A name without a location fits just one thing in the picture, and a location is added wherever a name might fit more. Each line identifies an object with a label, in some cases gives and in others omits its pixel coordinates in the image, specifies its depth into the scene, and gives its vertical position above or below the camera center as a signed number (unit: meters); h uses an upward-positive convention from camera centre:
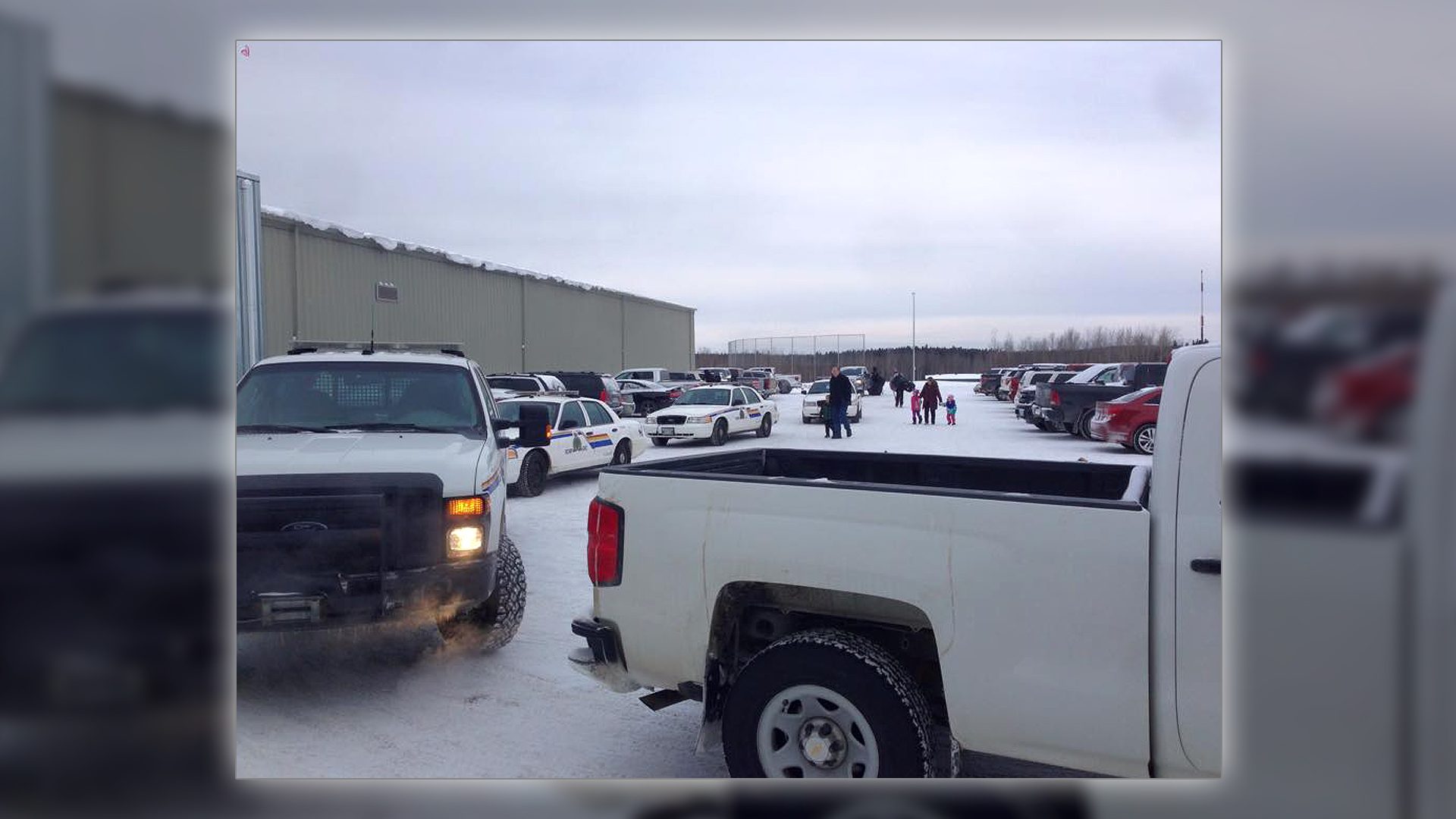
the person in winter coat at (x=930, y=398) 22.69 -0.12
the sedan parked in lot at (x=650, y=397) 27.16 -0.07
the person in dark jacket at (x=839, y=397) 19.73 -0.06
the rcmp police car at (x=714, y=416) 19.75 -0.48
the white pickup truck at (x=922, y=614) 3.14 -0.83
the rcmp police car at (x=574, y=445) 11.96 -0.72
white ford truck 4.59 -0.56
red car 16.42 -0.49
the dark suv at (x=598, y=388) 18.08 +0.17
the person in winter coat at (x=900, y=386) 29.47 +0.25
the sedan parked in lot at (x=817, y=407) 25.75 -0.38
